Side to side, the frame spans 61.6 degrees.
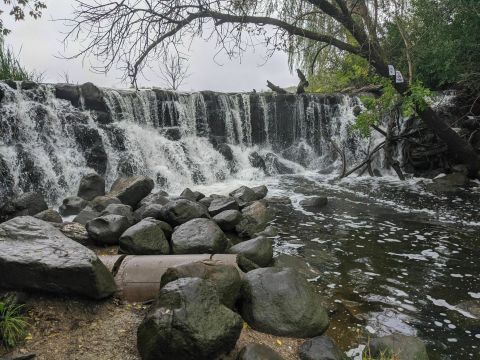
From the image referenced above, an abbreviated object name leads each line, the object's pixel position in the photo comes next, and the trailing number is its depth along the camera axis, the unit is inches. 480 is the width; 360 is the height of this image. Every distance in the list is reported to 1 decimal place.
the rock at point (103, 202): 304.5
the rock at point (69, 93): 461.6
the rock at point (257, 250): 198.4
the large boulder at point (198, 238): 198.4
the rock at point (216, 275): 135.0
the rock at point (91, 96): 479.2
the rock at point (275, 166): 556.3
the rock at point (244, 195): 347.3
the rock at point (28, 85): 428.1
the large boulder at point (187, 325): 106.4
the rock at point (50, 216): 266.2
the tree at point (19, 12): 280.5
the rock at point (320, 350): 125.3
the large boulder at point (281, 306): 137.4
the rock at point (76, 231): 223.8
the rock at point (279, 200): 370.9
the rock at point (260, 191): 374.0
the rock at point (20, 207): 290.5
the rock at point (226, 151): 541.0
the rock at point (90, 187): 355.6
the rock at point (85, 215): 271.9
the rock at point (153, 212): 255.6
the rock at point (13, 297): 123.6
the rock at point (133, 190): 321.1
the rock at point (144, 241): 193.6
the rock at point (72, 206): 323.3
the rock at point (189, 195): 341.0
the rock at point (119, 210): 263.0
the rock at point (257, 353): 113.8
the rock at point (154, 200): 311.7
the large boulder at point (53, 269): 128.4
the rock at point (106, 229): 220.8
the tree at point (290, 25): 261.6
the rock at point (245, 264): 174.6
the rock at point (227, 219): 267.4
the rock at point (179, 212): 247.4
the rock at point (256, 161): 551.1
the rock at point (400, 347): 127.5
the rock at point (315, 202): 360.8
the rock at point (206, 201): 323.9
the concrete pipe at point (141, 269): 147.3
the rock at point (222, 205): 289.3
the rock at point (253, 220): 268.0
